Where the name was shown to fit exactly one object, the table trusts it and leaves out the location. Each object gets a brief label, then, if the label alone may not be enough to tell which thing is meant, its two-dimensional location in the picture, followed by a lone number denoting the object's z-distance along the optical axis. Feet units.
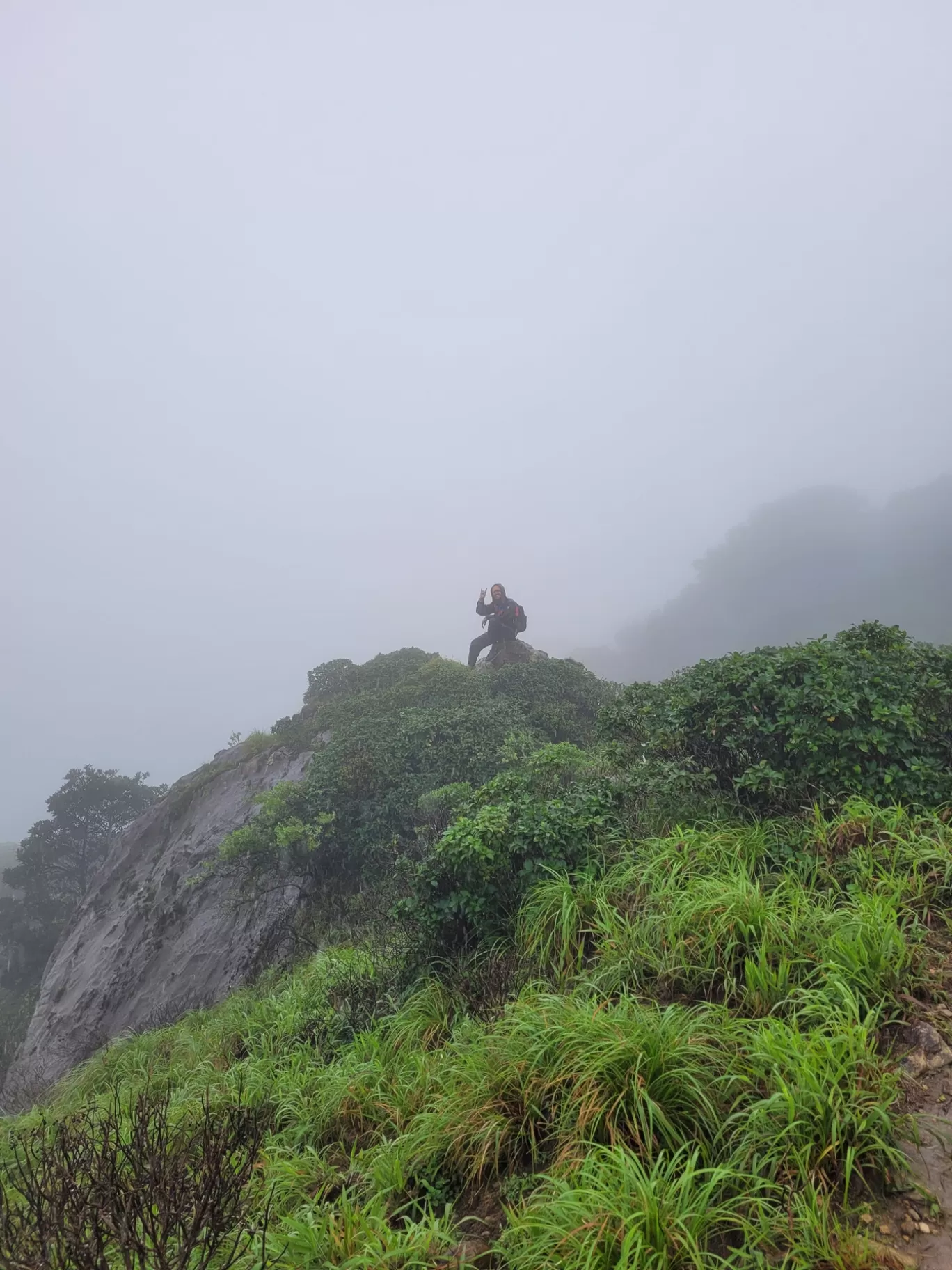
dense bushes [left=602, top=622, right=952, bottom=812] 16.01
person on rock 62.44
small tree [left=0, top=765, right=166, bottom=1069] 79.87
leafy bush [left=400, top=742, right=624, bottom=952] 17.57
